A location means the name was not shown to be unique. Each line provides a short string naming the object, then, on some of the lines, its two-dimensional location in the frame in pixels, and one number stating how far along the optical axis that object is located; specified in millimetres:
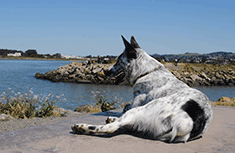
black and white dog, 3726
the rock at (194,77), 32275
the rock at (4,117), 6210
